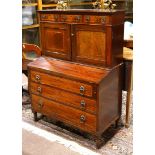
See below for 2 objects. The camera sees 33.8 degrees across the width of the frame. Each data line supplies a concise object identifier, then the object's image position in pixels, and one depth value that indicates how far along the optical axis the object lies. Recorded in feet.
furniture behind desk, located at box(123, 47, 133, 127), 8.43
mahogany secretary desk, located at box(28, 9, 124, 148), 7.45
